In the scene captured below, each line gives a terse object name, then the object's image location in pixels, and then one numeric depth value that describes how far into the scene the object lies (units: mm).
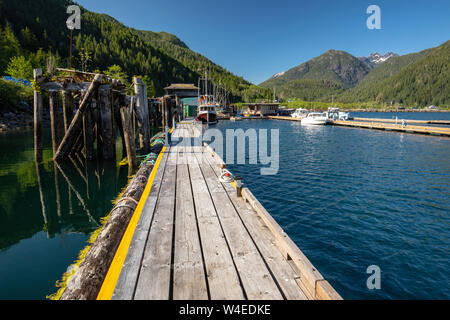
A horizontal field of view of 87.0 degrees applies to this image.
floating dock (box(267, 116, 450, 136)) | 30972
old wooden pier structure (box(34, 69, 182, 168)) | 12852
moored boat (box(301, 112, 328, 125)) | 52281
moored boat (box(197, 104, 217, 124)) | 49944
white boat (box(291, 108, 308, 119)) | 75988
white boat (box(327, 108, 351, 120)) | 63794
